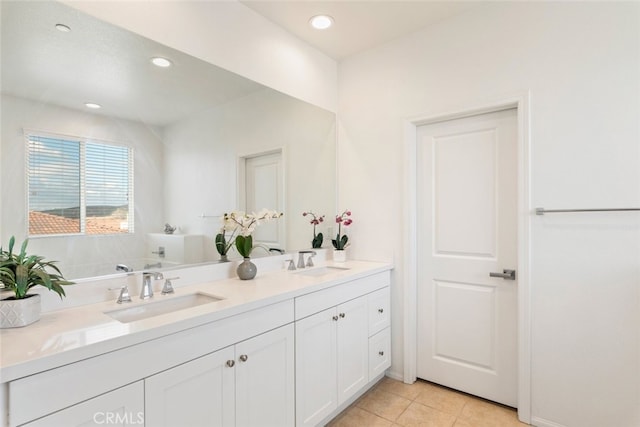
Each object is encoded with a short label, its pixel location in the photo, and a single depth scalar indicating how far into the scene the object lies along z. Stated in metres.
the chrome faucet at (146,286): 1.58
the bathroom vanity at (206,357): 0.99
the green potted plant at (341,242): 2.74
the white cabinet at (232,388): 1.21
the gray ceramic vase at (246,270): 2.01
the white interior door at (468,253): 2.20
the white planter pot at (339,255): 2.73
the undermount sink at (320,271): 2.43
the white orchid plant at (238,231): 2.03
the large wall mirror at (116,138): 1.33
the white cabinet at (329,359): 1.79
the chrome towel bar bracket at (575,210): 1.72
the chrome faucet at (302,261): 2.50
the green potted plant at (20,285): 1.16
